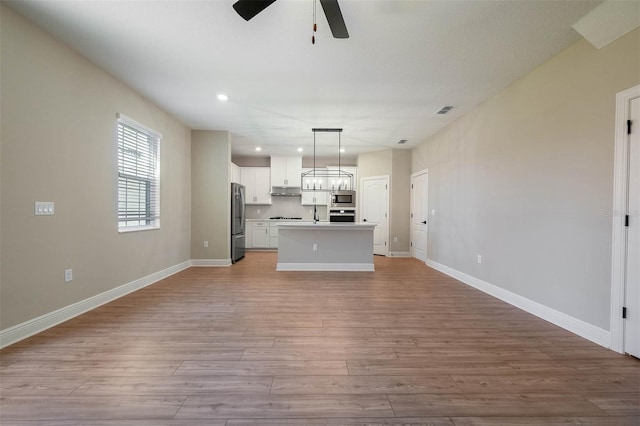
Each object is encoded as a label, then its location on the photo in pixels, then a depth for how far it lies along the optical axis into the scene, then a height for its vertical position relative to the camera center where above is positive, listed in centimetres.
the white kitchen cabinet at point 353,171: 759 +111
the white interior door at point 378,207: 698 +8
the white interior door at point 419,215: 599 -10
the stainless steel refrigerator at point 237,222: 570 -28
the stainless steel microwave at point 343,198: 739 +33
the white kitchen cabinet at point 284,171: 756 +109
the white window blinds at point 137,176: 359 +48
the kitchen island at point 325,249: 522 -77
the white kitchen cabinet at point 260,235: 758 -74
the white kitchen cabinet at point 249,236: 757 -75
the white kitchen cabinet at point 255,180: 768 +85
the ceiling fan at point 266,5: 180 +139
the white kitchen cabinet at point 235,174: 668 +94
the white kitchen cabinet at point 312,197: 776 +37
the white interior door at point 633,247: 207 -28
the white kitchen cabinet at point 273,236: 759 -75
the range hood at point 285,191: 780 +55
